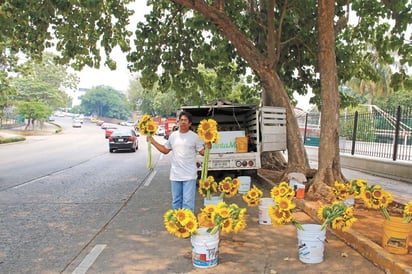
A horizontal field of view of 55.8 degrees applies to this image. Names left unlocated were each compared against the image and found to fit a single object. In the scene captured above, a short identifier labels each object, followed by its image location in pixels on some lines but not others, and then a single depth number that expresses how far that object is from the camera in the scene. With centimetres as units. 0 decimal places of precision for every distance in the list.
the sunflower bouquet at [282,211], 484
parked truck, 1037
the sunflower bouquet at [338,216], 487
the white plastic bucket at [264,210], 659
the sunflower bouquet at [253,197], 608
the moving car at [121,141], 2336
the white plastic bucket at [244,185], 947
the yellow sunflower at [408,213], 468
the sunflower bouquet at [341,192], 614
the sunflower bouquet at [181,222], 454
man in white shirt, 566
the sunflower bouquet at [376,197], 534
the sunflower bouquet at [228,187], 649
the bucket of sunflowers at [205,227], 455
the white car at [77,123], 7869
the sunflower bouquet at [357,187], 578
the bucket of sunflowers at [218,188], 626
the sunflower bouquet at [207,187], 615
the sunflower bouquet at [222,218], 462
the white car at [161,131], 5377
